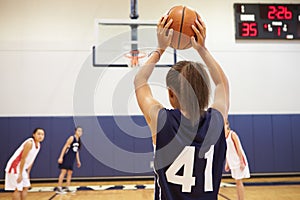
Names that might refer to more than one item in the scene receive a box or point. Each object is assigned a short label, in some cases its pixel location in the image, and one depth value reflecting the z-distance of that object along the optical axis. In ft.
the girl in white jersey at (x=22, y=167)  16.68
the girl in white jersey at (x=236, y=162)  16.89
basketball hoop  21.27
